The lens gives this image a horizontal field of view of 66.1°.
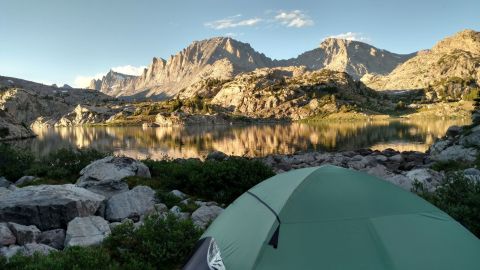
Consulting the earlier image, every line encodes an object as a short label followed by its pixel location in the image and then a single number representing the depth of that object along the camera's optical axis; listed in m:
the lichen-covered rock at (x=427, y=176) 19.12
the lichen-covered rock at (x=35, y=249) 10.50
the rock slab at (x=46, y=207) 13.41
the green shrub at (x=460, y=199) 10.57
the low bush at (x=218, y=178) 18.41
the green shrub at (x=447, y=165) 27.27
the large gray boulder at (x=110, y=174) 18.00
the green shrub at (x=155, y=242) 10.32
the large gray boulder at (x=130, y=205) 14.62
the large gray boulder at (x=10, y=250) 10.17
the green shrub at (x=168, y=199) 16.31
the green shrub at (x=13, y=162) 24.36
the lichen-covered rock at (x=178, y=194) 17.34
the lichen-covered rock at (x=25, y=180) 21.43
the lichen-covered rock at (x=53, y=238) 11.96
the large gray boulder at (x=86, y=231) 11.55
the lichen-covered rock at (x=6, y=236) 11.26
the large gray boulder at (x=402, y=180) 18.20
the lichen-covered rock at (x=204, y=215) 13.63
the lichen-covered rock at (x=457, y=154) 29.75
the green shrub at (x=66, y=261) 8.88
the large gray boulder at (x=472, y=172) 19.22
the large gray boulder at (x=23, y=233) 11.78
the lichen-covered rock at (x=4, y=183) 20.89
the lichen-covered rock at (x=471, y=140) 32.09
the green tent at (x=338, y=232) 7.00
